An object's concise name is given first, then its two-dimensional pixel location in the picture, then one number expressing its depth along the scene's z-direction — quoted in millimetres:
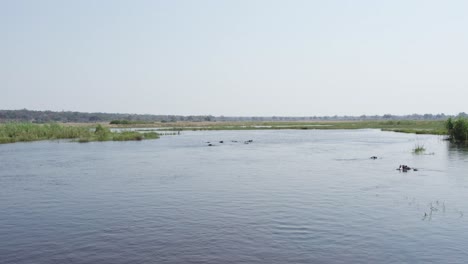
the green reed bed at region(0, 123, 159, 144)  76625
